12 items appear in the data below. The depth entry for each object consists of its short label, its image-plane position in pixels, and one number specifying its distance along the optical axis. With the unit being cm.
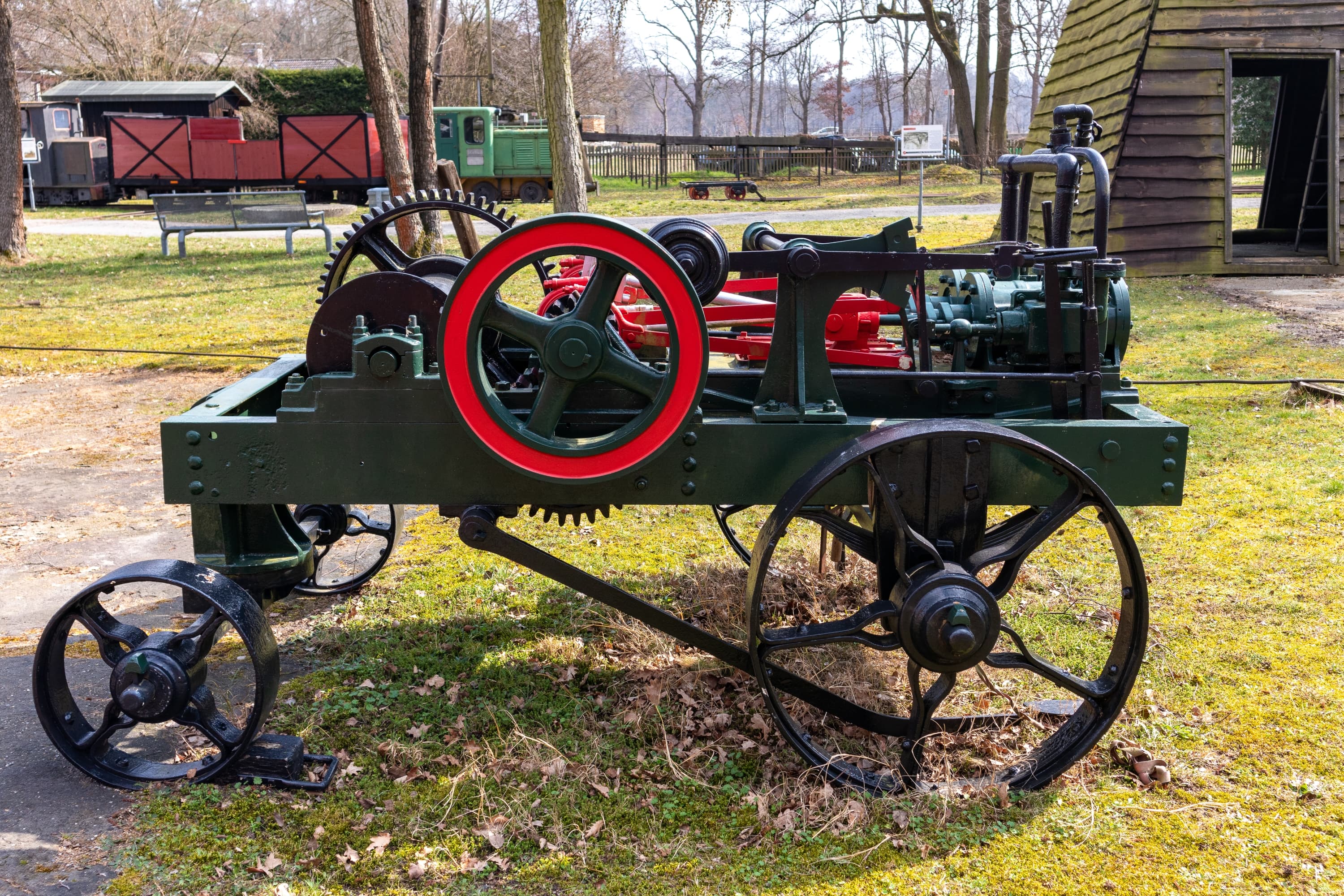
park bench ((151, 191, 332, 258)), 1605
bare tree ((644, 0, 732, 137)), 5372
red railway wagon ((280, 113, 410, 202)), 2711
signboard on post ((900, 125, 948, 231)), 1655
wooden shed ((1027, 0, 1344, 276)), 1211
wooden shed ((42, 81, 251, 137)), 3250
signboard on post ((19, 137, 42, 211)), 2747
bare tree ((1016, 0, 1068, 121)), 4366
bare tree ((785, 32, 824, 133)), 5734
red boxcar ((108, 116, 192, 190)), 2747
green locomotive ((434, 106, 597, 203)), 2712
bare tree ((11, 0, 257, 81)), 3666
